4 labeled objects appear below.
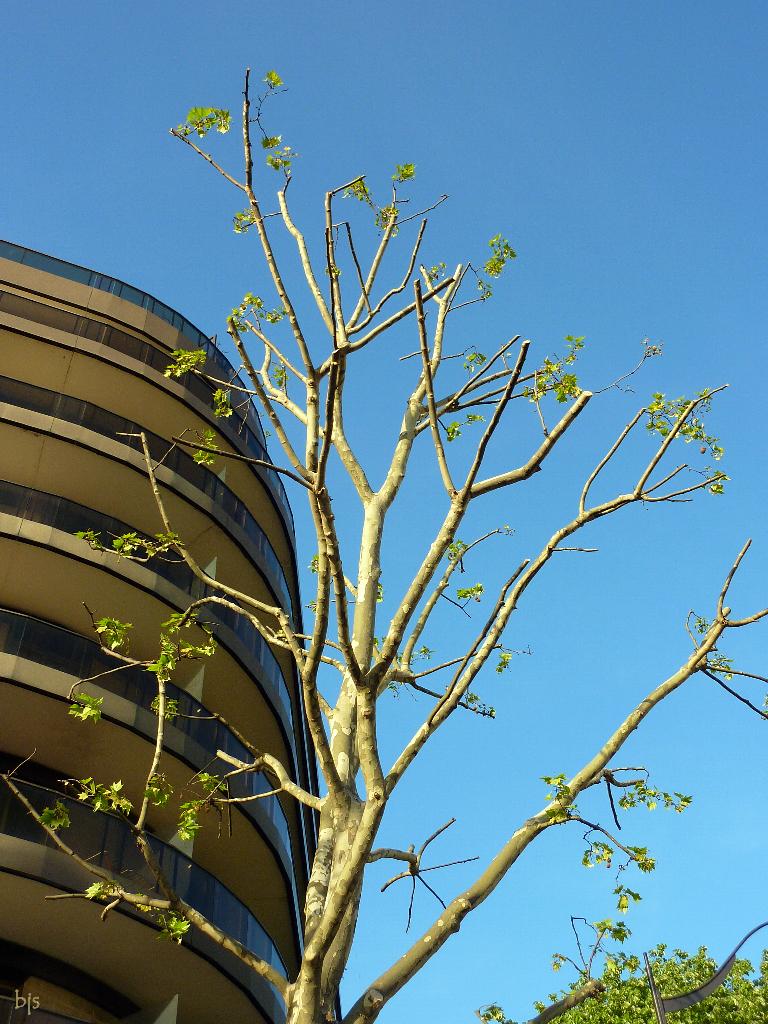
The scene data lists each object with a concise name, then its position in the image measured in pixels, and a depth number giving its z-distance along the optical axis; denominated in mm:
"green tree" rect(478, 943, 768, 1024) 20875
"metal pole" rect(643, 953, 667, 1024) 7664
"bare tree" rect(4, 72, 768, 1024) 6895
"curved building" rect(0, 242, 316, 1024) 14070
